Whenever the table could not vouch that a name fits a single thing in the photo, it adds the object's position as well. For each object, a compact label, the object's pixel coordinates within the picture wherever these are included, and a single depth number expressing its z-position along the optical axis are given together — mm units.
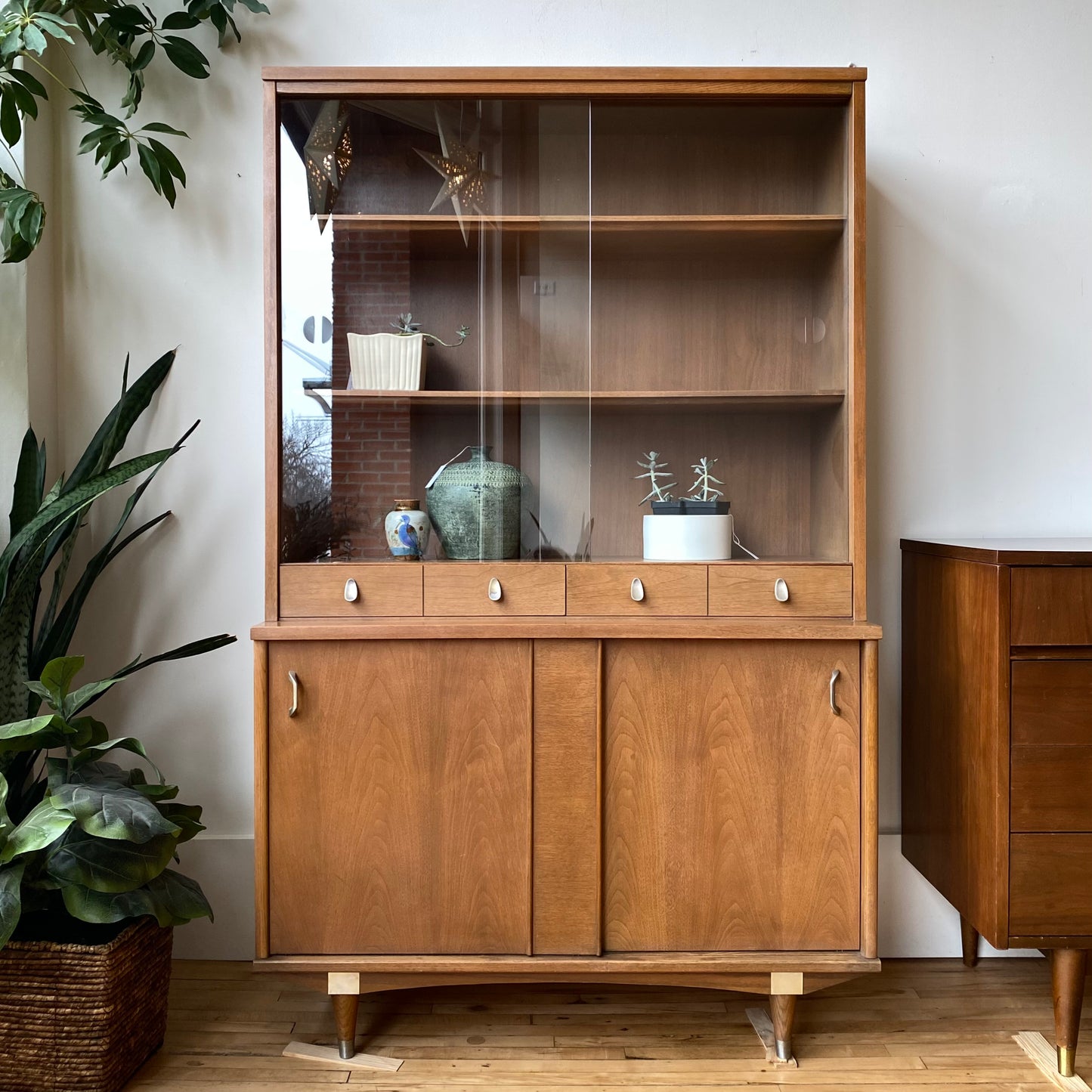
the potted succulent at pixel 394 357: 1865
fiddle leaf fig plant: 1508
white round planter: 1853
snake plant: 1794
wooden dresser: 1663
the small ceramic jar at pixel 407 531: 1846
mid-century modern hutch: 1751
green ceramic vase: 1844
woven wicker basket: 1619
